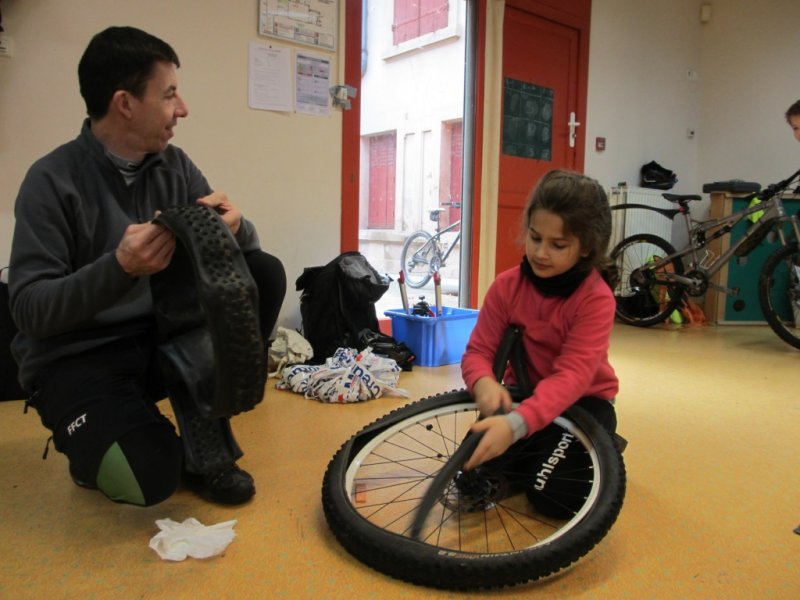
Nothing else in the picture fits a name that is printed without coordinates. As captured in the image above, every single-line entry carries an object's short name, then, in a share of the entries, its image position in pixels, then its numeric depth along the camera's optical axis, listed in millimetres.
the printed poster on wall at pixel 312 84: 2725
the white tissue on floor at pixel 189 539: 1013
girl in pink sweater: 1111
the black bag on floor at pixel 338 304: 2516
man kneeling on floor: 1037
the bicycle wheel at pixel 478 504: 913
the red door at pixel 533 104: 3678
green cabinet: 4035
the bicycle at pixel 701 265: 3154
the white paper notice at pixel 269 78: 2590
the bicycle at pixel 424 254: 5516
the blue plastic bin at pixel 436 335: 2631
